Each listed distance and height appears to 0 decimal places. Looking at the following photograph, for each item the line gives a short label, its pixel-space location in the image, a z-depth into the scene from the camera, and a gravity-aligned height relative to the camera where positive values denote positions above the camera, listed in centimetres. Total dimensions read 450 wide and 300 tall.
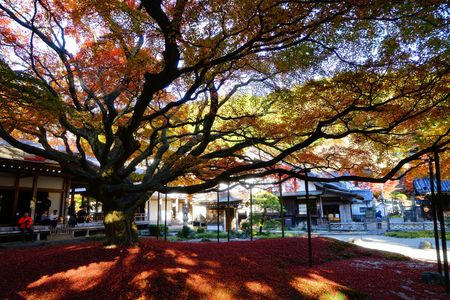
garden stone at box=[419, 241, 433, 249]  1477 -226
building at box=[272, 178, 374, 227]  2772 -1
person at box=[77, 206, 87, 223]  1852 -97
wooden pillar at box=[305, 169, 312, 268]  907 -117
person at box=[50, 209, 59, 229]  1515 -95
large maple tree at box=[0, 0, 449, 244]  546 +282
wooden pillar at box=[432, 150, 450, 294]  708 -50
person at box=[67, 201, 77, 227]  1647 -90
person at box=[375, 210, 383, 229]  2573 -206
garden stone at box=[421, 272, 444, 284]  808 -215
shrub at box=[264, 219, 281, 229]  2337 -191
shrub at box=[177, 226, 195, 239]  1983 -223
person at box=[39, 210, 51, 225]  1524 -96
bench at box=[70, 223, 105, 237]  1603 -150
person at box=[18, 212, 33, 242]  1335 -102
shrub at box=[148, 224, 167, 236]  2067 -209
